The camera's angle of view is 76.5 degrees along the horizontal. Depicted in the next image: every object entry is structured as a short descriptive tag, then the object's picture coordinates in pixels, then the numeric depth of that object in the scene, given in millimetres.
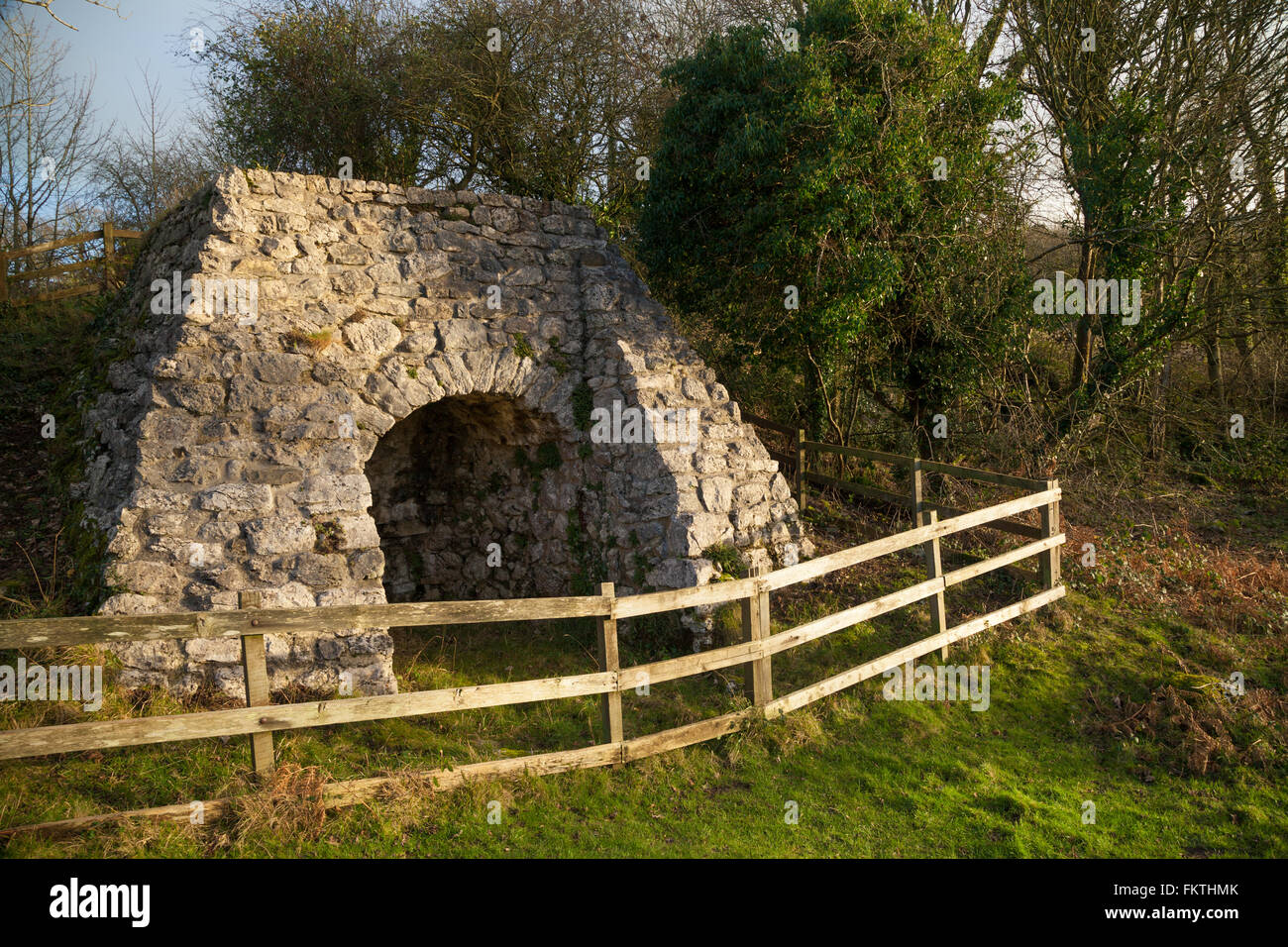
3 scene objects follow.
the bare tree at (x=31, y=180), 15523
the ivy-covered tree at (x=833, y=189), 7758
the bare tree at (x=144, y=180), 19453
